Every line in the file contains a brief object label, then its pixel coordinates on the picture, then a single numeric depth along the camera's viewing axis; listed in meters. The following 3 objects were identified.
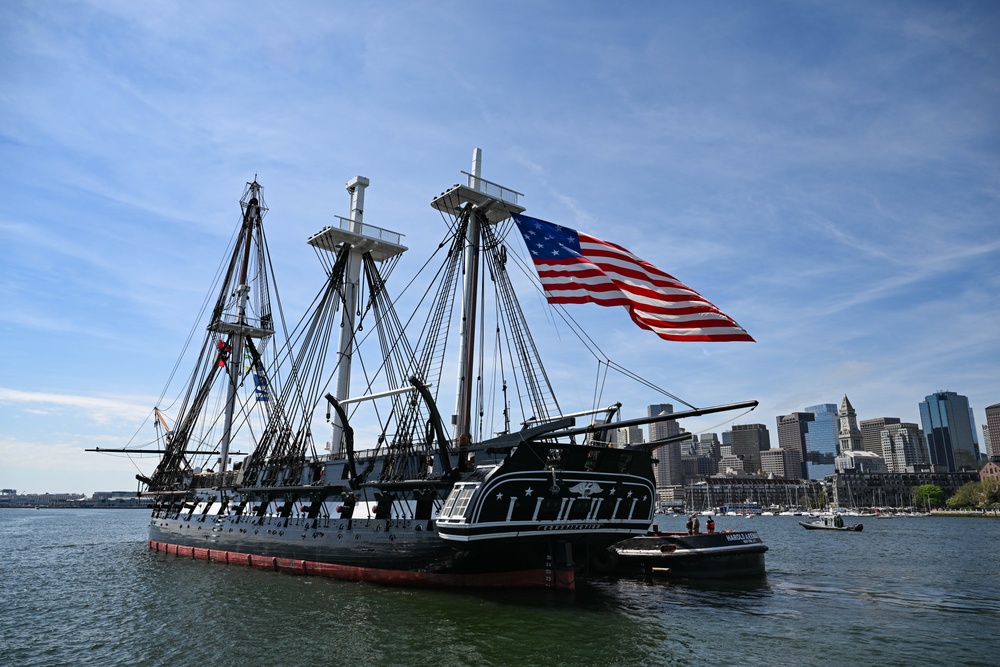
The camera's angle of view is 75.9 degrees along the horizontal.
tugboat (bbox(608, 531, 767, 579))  31.81
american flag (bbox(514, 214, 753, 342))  21.05
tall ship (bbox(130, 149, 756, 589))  24.22
